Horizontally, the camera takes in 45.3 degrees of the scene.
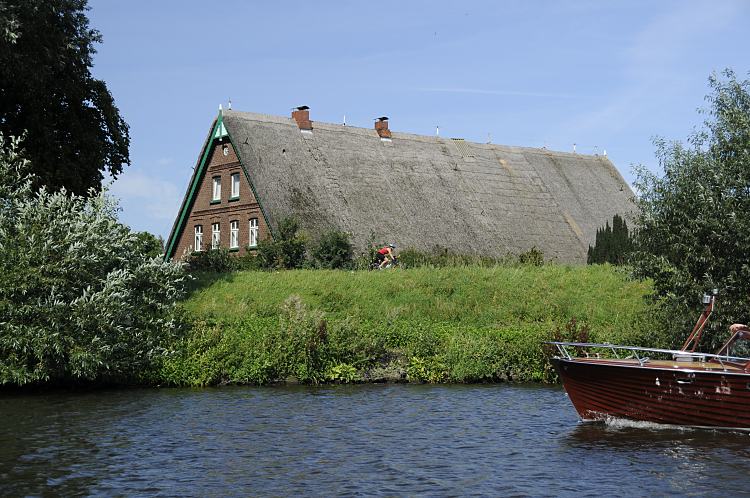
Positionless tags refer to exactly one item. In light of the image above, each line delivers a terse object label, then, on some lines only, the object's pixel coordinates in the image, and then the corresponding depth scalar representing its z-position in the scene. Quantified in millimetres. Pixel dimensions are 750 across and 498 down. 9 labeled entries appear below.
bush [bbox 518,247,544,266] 40900
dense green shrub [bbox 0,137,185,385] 21344
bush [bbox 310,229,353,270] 39844
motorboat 16172
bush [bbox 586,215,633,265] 46125
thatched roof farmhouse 45688
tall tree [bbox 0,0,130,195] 30688
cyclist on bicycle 37906
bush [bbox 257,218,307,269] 39750
